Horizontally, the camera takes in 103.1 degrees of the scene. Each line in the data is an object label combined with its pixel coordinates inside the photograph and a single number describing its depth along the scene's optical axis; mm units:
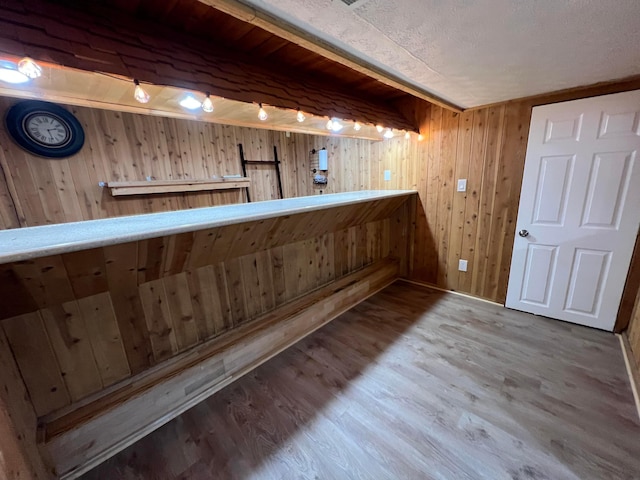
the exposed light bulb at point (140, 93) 1213
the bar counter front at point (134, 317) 1069
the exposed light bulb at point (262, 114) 1711
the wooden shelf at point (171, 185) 2996
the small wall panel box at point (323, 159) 4104
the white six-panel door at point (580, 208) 1911
